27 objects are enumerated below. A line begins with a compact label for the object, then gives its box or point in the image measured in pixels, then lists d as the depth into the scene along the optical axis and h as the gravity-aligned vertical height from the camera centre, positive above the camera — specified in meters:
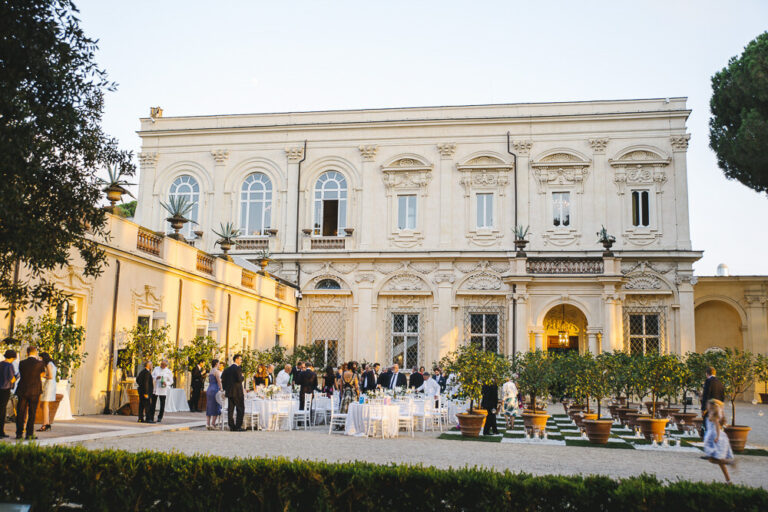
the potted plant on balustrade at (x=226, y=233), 23.95 +4.63
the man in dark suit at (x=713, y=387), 13.43 -0.50
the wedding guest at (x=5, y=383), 11.36 -0.60
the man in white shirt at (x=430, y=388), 20.22 -0.97
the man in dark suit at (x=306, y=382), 17.48 -0.77
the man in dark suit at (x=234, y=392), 14.66 -0.87
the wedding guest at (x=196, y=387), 19.05 -1.02
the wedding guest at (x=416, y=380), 20.44 -0.75
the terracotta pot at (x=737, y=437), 13.25 -1.43
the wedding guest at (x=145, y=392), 14.95 -0.93
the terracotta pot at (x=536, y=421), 14.68 -1.34
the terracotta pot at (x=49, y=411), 12.88 -1.21
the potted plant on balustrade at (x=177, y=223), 20.26 +3.67
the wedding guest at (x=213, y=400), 14.84 -1.05
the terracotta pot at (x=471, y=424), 15.07 -1.47
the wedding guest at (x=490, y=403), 15.73 -1.06
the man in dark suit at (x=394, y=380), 19.66 -0.74
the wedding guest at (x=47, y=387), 12.35 -0.72
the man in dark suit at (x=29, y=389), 11.15 -0.69
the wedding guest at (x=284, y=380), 18.91 -0.77
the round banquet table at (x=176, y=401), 18.61 -1.39
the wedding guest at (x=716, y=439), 9.42 -1.06
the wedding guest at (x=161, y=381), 15.54 -0.72
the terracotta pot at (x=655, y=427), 14.15 -1.38
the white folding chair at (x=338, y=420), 15.51 -1.57
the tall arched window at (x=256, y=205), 30.38 +6.36
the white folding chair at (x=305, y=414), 16.70 -1.51
